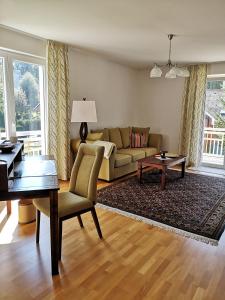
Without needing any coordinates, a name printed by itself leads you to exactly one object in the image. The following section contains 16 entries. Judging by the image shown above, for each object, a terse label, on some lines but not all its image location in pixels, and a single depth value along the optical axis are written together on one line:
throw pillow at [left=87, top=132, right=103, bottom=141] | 4.48
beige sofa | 4.18
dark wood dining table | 1.69
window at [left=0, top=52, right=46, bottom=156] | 3.49
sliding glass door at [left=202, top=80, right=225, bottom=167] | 5.41
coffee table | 3.86
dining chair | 2.07
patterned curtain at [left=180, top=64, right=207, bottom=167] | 5.30
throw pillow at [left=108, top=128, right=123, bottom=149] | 5.14
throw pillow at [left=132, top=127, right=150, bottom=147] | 5.64
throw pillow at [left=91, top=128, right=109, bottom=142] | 4.91
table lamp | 3.83
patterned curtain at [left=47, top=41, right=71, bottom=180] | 3.97
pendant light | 3.48
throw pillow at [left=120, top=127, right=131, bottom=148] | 5.46
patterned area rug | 2.66
